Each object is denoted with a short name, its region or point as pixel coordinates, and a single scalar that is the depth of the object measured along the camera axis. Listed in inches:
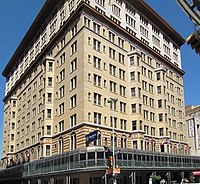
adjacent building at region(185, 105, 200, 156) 2676.7
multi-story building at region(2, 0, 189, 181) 1510.7
